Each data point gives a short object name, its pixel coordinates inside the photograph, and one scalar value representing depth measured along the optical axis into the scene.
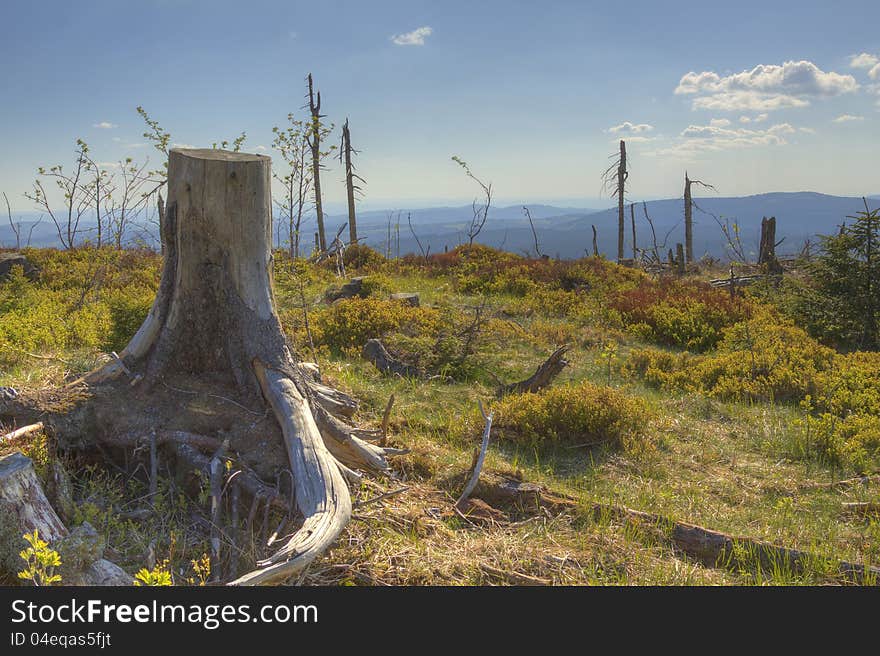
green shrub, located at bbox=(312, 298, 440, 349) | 10.31
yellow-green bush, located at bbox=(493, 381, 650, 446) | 6.74
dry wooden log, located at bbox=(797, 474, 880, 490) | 5.93
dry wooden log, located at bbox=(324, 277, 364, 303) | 14.67
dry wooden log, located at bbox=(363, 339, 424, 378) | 8.86
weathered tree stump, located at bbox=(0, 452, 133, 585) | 3.28
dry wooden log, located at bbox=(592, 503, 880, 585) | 4.09
